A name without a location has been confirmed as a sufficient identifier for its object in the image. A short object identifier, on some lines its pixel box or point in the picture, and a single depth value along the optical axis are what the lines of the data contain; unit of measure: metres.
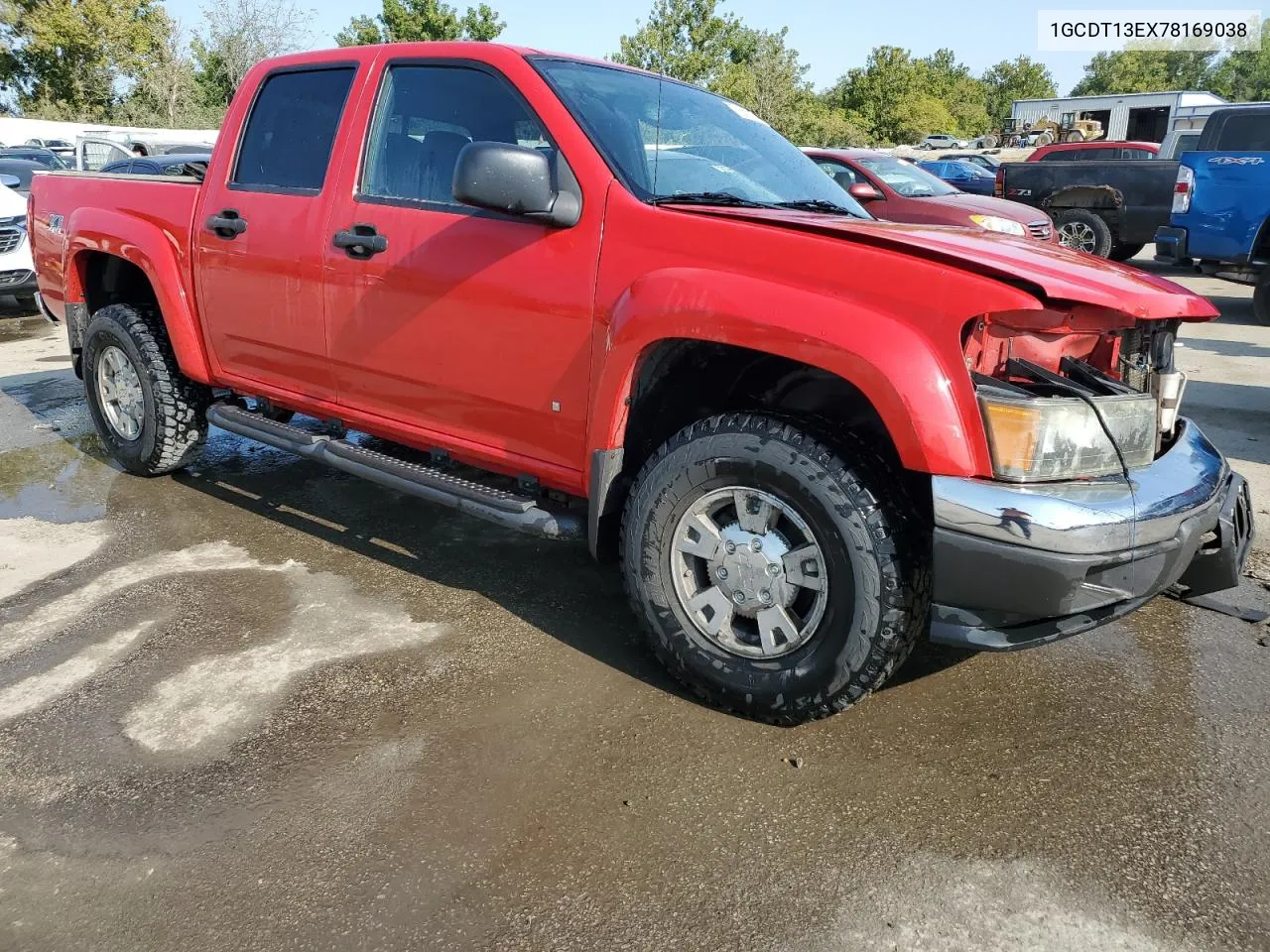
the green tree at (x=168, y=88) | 36.25
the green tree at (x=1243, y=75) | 65.62
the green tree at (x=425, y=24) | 47.03
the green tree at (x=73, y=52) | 37.19
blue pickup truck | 9.33
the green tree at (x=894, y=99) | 56.12
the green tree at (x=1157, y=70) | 70.94
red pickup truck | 2.37
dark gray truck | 12.82
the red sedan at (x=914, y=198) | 9.21
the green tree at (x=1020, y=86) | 80.12
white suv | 9.96
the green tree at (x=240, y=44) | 34.72
